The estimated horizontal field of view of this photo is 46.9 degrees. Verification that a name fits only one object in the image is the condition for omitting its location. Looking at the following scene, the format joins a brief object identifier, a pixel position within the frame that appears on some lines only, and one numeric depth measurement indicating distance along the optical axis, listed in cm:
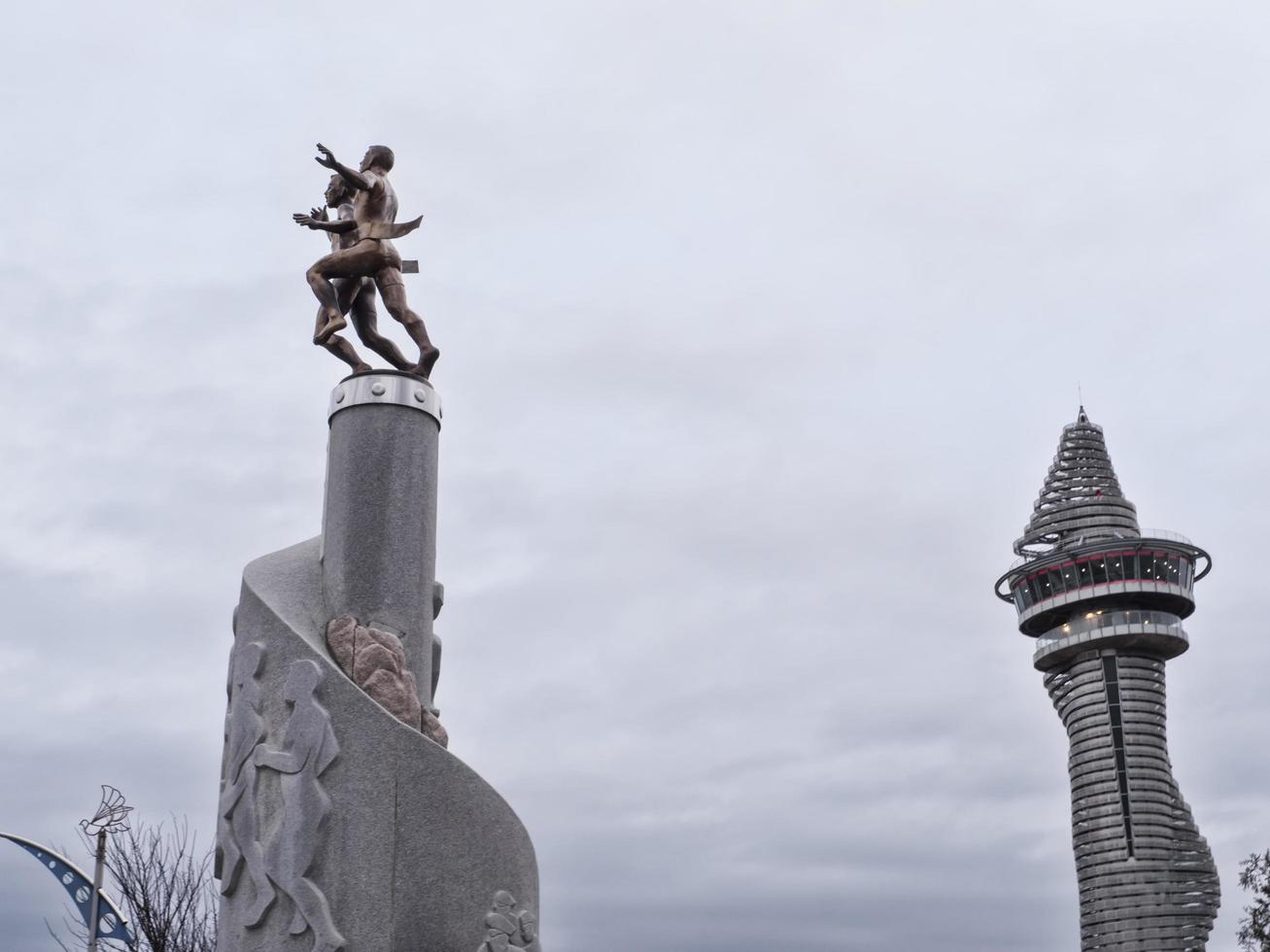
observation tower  8738
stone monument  1170
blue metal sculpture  2012
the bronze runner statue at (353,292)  1533
